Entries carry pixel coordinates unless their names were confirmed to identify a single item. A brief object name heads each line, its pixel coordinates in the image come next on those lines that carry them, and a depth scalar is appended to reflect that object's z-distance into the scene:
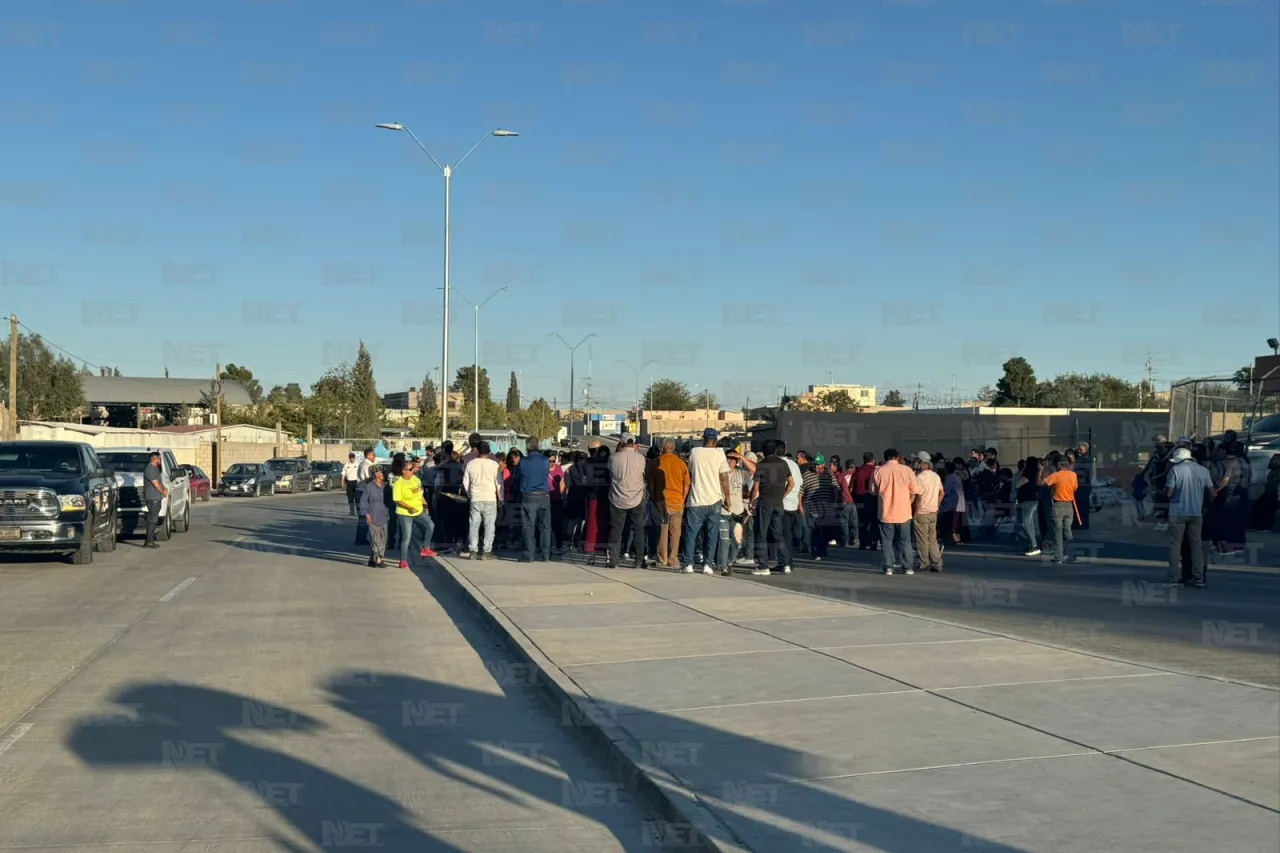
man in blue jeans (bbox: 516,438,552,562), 18.31
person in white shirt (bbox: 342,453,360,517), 25.65
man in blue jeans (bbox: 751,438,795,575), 16.95
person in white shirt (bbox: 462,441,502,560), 18.84
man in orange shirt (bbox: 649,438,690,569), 17.55
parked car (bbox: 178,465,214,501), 43.10
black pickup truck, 18.30
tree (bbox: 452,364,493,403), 120.06
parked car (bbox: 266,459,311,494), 57.44
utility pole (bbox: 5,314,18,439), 44.44
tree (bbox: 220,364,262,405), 155.04
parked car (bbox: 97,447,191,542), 25.00
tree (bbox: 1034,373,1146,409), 106.56
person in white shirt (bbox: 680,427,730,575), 16.69
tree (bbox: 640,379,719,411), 153.00
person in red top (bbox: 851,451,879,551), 21.59
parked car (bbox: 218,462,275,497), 53.66
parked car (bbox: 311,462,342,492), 60.91
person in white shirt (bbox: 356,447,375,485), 22.91
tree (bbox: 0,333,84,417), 72.38
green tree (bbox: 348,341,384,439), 92.94
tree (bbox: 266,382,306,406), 150.62
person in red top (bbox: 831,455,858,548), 22.17
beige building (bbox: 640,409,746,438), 110.50
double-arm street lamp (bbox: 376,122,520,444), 33.91
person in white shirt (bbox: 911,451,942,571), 17.73
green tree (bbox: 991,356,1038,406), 103.56
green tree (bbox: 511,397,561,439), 103.33
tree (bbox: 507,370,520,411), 148.88
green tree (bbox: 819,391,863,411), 98.74
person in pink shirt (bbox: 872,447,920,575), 17.27
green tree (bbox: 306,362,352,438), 91.75
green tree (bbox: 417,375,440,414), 129.75
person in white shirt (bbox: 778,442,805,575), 17.25
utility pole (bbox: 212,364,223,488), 61.77
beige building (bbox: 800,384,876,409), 146.75
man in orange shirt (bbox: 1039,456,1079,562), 18.67
